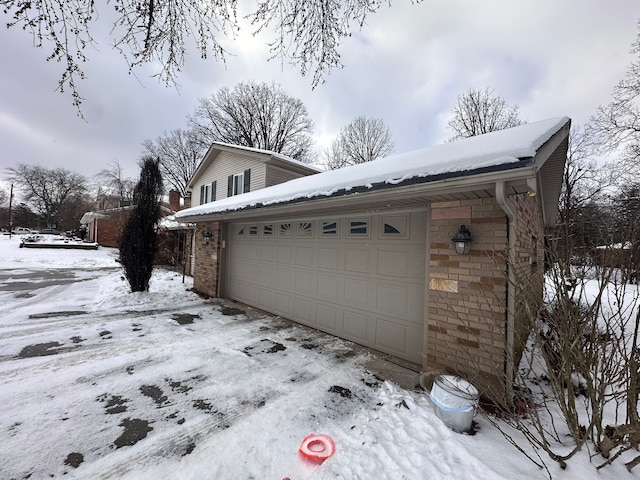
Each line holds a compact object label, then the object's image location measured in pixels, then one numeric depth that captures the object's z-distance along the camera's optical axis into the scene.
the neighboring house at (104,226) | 24.20
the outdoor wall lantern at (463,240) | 3.25
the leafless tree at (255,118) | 23.45
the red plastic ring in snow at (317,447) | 2.22
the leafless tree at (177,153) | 26.05
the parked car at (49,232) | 36.59
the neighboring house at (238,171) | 11.42
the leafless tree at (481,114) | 19.44
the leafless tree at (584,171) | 13.68
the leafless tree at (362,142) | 22.59
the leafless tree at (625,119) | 11.36
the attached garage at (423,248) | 3.02
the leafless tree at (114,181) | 24.92
